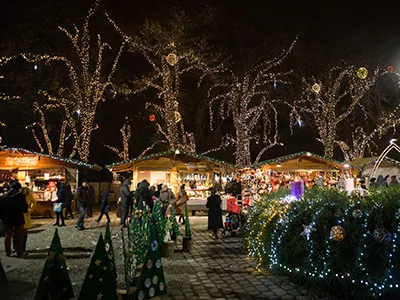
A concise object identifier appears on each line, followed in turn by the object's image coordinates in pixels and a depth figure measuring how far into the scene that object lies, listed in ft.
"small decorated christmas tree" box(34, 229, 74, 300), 15.50
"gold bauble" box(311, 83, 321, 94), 72.49
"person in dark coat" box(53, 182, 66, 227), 44.68
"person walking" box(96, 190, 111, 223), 46.19
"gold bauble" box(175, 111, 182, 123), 74.73
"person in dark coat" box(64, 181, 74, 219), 46.79
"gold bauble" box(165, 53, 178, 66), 64.18
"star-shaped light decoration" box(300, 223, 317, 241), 18.97
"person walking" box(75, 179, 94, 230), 41.60
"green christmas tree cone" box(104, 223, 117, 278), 14.69
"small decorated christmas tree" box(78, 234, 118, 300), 13.60
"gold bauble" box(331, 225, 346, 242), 17.46
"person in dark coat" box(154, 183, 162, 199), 54.75
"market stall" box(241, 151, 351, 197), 61.05
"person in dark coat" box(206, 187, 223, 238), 35.91
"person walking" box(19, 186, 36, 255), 28.69
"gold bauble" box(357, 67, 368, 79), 65.98
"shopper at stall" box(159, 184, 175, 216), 45.02
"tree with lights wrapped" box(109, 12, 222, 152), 71.92
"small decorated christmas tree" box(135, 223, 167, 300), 14.94
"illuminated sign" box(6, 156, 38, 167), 57.36
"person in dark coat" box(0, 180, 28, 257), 26.63
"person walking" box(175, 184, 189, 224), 44.06
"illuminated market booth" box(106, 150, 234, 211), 63.46
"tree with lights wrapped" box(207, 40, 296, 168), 74.95
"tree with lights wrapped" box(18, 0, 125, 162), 67.26
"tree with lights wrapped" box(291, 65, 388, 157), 72.90
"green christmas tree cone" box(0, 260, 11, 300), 11.56
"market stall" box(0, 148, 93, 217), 56.08
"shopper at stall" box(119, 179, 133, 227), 42.86
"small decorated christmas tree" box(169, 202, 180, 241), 31.72
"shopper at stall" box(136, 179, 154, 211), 43.25
